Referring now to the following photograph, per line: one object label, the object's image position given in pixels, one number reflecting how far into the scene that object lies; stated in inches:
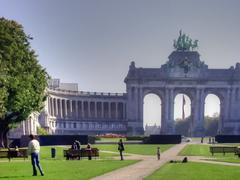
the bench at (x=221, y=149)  2374.5
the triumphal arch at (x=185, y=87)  7278.5
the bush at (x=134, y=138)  4771.2
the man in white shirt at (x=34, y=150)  1225.4
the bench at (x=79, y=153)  1980.8
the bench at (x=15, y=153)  1955.0
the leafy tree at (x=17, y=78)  2448.3
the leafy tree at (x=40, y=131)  5387.8
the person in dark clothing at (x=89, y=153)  2004.2
